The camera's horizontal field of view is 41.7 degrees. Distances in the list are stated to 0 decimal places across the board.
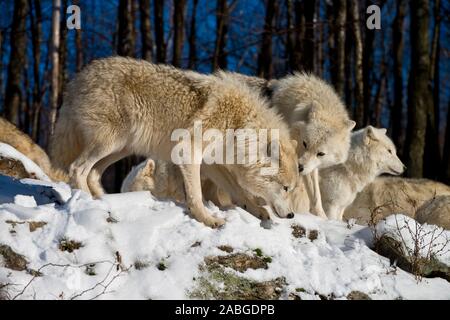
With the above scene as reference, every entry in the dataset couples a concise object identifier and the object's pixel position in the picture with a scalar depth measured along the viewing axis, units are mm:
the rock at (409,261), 5473
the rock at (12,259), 4469
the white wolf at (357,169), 8664
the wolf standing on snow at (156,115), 5949
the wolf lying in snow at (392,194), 9625
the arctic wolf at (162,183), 6703
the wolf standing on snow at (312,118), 7340
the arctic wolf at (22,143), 10031
